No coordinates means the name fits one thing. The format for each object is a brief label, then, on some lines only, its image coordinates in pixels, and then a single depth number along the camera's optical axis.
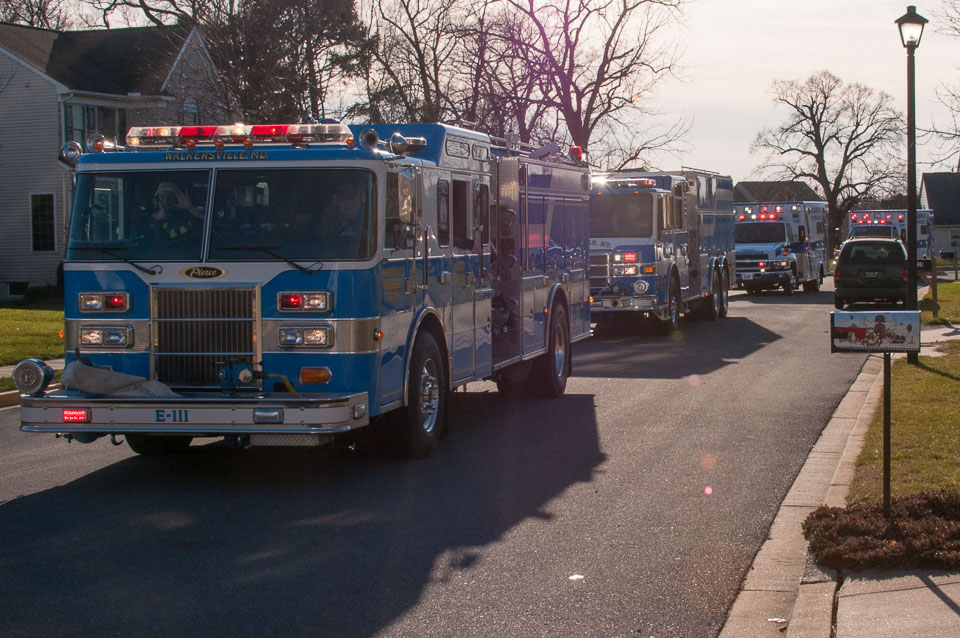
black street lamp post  16.20
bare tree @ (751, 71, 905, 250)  93.00
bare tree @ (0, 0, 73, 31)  51.19
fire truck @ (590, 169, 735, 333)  23.12
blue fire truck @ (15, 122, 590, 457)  8.92
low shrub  6.40
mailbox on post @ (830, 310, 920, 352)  6.92
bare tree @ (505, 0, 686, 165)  39.03
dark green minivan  29.75
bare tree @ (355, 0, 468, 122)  35.22
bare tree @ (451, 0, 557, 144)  36.28
